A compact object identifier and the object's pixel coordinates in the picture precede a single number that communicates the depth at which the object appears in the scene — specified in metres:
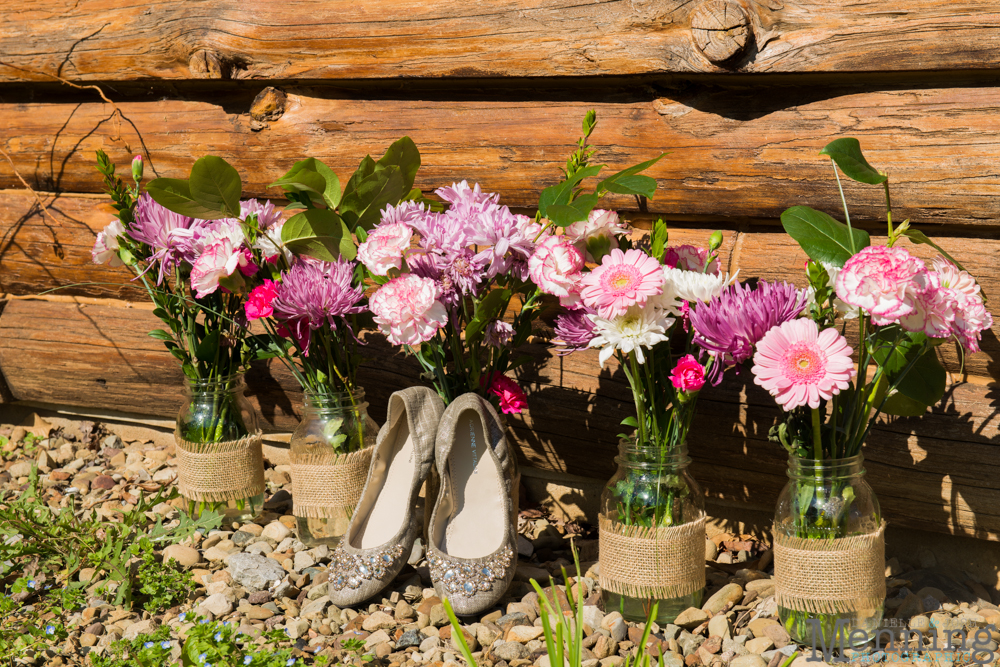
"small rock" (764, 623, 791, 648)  2.43
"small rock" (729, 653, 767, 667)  2.40
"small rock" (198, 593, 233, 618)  2.53
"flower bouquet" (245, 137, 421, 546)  2.53
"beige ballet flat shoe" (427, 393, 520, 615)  2.47
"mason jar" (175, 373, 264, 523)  2.69
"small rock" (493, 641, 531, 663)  2.43
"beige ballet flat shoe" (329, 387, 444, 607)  2.50
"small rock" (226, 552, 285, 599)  2.58
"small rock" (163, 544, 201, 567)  2.64
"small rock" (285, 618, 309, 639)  2.48
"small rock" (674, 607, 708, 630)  2.47
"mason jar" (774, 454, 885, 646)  2.39
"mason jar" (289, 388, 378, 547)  2.62
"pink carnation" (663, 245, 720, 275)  2.50
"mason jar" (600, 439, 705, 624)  2.44
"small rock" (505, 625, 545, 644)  2.45
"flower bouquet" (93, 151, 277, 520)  2.60
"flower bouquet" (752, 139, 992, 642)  2.33
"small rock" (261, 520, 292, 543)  2.69
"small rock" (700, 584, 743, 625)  2.49
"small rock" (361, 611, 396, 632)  2.48
